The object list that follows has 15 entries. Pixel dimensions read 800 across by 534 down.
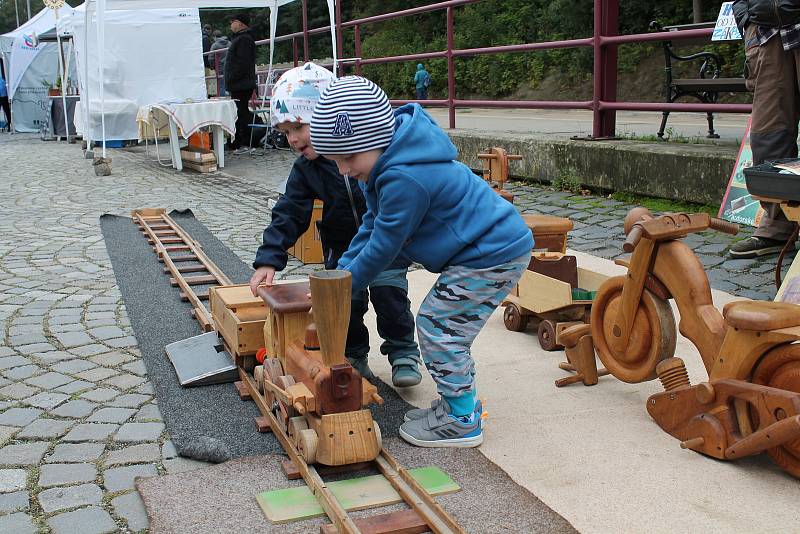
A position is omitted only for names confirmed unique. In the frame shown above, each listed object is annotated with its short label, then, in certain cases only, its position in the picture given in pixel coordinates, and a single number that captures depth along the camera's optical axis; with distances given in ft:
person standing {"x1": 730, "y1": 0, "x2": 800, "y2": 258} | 17.54
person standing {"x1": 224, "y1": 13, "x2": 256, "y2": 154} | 44.80
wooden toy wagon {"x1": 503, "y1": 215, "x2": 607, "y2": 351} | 13.23
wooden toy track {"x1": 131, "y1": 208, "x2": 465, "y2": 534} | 8.09
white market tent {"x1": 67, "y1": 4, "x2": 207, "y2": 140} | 48.24
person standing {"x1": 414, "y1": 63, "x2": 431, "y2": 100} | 86.99
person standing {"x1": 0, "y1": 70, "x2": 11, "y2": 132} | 72.38
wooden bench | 25.95
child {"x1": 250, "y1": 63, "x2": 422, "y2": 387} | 10.97
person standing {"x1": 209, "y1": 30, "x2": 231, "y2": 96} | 58.80
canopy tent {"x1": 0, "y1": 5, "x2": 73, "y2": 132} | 70.33
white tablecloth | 38.50
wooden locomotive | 8.95
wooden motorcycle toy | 8.68
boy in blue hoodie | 9.23
